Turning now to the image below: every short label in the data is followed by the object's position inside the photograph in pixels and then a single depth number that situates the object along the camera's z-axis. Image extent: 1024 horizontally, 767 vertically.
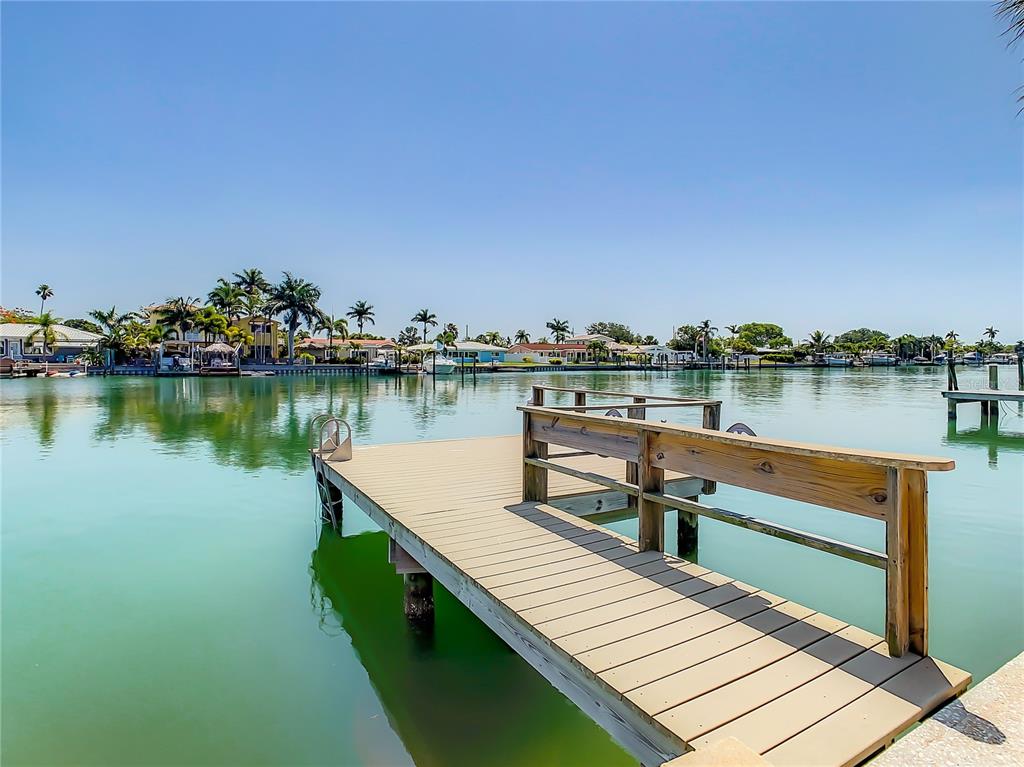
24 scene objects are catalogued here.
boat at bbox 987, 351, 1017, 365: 102.12
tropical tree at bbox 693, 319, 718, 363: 91.12
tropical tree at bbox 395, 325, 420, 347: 95.06
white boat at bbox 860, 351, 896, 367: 104.20
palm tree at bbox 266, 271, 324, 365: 62.31
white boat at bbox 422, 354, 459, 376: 64.88
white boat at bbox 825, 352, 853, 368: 95.84
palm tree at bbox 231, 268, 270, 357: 65.12
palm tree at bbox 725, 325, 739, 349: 100.91
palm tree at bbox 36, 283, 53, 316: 77.44
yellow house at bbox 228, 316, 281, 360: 63.83
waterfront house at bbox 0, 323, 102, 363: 56.56
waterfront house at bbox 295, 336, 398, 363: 71.12
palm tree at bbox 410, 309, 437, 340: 90.38
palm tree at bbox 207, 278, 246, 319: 61.12
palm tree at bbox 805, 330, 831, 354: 103.54
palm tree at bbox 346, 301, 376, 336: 85.12
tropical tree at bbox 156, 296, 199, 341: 56.33
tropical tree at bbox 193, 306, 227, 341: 56.08
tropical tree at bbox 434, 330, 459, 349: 71.02
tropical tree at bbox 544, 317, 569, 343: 106.25
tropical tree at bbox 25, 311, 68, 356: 56.10
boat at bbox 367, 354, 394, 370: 63.45
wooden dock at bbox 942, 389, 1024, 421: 18.30
